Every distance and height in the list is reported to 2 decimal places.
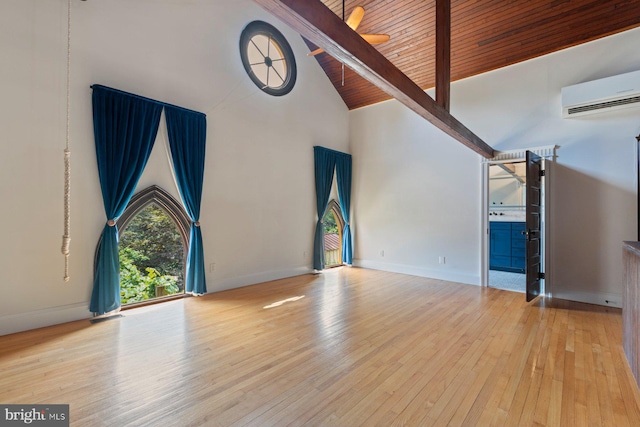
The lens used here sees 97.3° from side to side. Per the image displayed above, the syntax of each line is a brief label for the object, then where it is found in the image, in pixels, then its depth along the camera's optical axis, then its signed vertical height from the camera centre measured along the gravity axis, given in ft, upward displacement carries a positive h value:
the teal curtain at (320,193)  18.97 +1.56
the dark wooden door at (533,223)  12.73 -0.33
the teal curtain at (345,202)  20.90 +1.00
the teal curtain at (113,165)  10.62 +1.95
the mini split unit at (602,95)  11.65 +5.26
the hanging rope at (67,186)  9.23 +0.96
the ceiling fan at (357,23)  11.97 +8.37
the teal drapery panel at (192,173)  12.85 +1.95
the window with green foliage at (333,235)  21.17 -1.50
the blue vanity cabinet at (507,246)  19.17 -2.14
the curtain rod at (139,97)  10.67 +4.86
